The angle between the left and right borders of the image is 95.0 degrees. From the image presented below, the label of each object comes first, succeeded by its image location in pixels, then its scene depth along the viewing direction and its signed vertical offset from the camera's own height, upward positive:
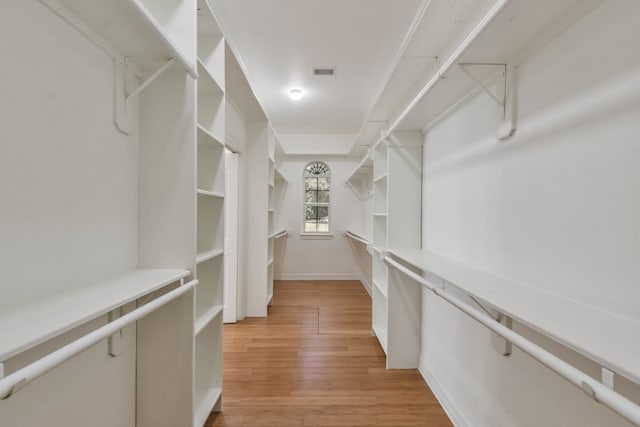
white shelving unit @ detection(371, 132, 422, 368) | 2.36 +0.16
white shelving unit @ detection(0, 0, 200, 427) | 0.84 +0.02
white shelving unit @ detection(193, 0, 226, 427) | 1.72 -0.03
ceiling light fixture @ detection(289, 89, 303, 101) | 3.63 +1.53
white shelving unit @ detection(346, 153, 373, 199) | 3.98 +0.65
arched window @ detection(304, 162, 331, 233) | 5.68 +0.34
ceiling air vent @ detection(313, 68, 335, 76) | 3.08 +1.53
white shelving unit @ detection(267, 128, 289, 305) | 3.68 -0.04
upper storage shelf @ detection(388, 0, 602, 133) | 0.90 +0.65
